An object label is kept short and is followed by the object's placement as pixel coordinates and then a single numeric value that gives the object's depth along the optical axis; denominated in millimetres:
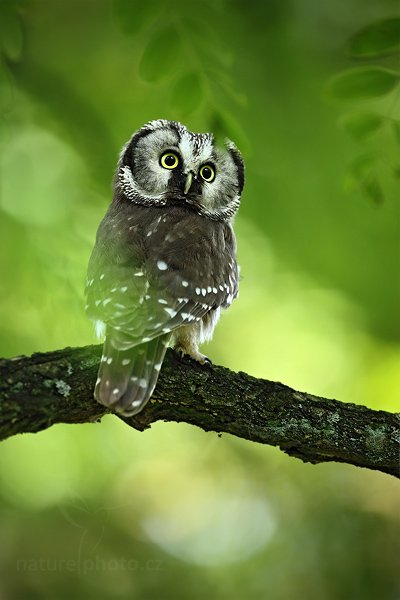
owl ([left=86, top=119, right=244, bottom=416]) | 5723
